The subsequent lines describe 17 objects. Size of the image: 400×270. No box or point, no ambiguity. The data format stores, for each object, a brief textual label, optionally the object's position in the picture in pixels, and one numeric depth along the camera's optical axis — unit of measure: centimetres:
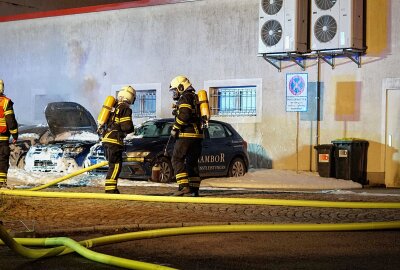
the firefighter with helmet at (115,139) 1298
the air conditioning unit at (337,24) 1972
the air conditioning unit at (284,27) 2048
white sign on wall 2006
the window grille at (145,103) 2388
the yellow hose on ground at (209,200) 1056
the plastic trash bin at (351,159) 1950
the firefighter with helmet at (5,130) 1438
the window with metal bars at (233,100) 2200
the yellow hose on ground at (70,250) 639
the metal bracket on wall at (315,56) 2018
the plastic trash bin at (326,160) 1969
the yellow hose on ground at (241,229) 799
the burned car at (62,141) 1905
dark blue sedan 1733
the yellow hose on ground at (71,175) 1384
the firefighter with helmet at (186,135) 1279
